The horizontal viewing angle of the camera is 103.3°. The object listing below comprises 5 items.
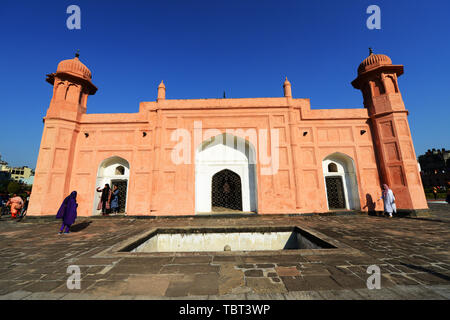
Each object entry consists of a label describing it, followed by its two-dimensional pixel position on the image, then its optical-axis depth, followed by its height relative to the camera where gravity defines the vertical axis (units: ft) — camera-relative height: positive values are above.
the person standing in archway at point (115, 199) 31.50 +0.09
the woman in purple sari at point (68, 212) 19.77 -1.28
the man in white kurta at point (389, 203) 27.98 -1.22
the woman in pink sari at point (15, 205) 30.86 -0.67
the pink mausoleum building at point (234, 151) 29.91 +8.29
